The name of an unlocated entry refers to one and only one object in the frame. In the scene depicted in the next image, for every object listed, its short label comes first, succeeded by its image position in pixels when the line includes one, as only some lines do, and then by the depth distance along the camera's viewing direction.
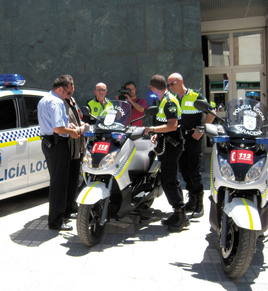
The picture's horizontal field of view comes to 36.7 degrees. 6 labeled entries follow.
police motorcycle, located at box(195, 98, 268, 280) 3.17
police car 5.16
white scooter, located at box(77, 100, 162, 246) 3.96
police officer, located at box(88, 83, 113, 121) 6.38
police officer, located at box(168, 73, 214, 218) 5.00
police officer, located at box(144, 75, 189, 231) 4.51
